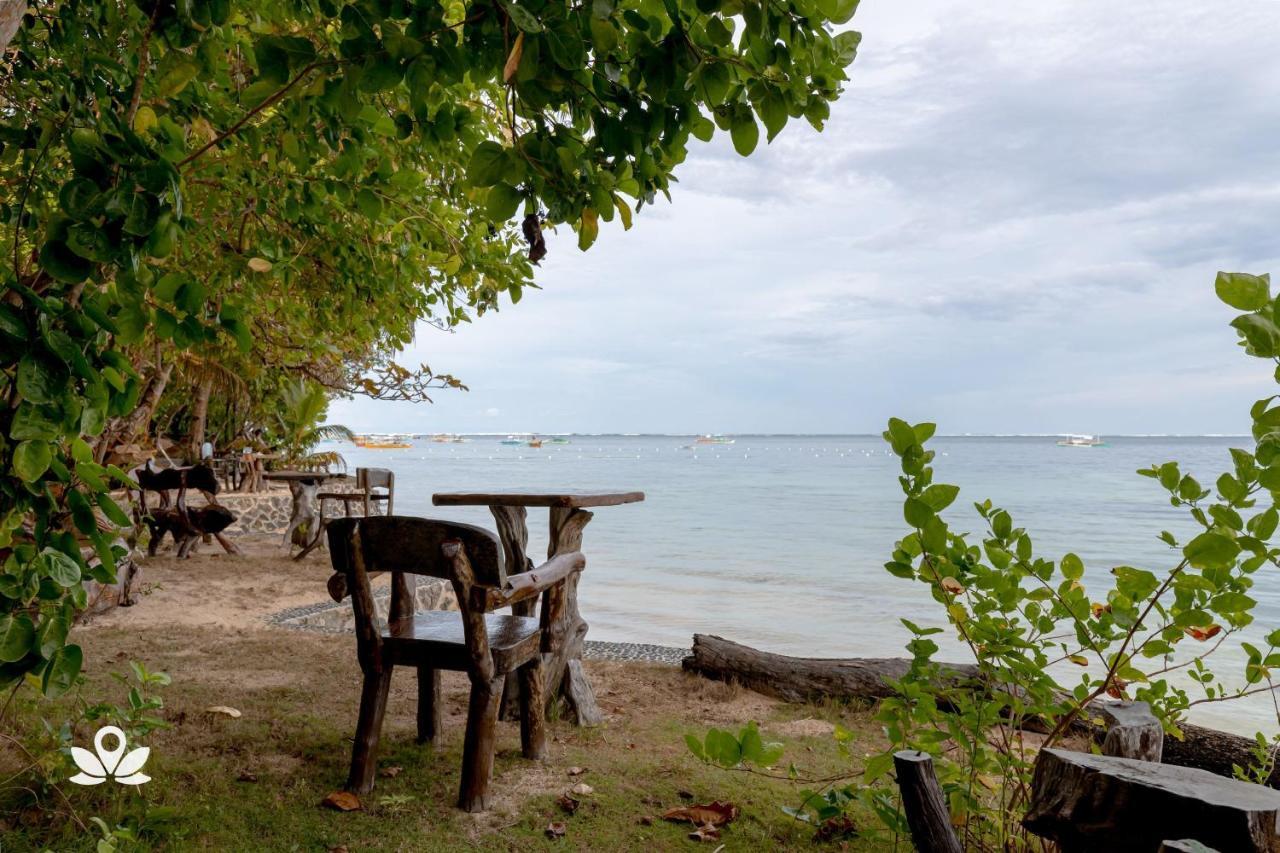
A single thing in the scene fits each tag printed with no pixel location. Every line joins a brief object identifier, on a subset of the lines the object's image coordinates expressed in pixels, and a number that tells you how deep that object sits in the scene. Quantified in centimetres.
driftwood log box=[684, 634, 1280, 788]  509
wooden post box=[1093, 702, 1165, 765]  263
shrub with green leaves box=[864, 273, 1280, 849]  190
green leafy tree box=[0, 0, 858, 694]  132
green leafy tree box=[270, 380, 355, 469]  1469
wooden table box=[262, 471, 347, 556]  1127
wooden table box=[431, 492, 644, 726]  408
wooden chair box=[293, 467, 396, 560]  1017
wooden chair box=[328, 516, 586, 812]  296
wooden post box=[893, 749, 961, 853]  224
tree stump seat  163
